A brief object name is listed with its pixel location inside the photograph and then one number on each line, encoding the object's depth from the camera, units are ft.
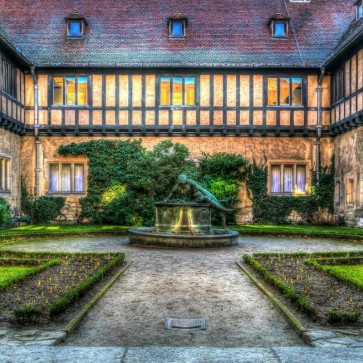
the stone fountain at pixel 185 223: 46.32
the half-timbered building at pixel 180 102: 74.90
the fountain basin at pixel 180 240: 46.14
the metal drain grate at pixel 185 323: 20.90
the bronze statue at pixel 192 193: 49.37
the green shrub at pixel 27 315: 20.22
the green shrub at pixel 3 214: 55.10
